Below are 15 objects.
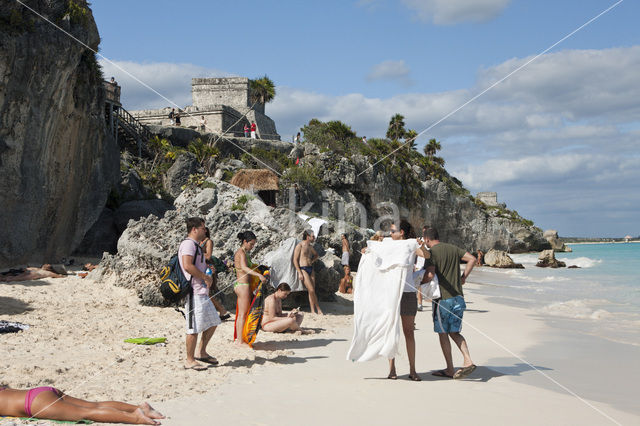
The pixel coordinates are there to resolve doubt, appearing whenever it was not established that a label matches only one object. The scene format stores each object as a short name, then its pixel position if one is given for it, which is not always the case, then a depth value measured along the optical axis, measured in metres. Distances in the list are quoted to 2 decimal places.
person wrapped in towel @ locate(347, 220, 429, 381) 5.35
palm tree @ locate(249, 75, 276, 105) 39.16
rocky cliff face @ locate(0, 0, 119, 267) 12.15
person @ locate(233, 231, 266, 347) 6.63
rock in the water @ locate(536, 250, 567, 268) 33.81
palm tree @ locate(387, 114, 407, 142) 44.31
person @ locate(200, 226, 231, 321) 8.30
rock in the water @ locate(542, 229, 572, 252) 65.09
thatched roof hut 20.08
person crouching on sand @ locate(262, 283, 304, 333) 7.88
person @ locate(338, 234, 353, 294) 13.12
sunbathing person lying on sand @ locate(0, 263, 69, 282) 10.05
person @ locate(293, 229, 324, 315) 9.63
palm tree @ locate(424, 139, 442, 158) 49.48
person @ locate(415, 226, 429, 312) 6.42
